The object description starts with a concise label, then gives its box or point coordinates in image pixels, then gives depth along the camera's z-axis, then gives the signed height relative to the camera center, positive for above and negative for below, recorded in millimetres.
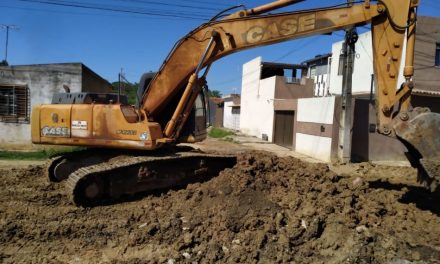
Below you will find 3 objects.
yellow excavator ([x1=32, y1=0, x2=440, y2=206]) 6625 -61
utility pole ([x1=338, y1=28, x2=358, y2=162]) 15156 +122
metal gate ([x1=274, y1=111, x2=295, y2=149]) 22547 -896
